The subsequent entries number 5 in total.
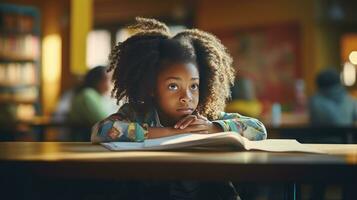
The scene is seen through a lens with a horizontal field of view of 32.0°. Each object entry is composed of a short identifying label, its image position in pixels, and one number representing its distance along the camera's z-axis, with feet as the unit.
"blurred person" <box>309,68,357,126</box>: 15.11
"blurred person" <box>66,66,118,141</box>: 15.30
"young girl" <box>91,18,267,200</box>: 4.54
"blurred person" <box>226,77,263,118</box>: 16.72
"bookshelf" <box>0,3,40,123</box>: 26.53
